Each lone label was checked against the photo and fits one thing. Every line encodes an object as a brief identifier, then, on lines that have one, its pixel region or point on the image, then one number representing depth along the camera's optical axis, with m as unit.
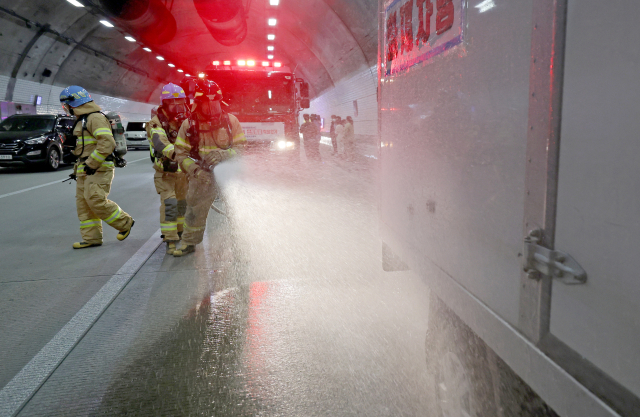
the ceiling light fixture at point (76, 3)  19.27
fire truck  12.57
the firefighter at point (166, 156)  5.90
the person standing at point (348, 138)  20.05
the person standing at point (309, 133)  17.78
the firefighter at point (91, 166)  5.90
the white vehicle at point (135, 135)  29.91
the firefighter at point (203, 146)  5.44
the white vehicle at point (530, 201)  1.00
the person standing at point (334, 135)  21.33
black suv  15.80
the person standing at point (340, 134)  20.22
